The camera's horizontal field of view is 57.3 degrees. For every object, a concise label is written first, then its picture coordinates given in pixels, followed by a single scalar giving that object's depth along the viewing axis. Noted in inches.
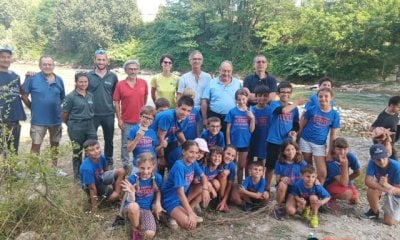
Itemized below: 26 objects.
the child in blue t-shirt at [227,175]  181.3
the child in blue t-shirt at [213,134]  188.7
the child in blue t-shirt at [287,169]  179.8
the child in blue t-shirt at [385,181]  176.9
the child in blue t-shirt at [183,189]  160.6
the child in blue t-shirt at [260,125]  198.5
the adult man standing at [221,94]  206.1
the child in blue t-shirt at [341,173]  186.4
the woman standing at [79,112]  198.1
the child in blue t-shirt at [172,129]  182.5
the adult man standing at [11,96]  200.6
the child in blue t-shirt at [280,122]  193.3
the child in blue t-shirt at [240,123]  195.0
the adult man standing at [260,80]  206.4
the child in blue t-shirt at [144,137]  172.1
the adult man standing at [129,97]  216.5
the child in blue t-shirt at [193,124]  199.3
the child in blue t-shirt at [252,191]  181.8
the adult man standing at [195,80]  215.3
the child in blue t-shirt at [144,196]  146.2
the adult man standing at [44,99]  206.2
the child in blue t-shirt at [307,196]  174.1
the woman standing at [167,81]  219.1
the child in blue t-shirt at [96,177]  171.0
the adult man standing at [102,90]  215.6
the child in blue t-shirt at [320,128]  193.3
